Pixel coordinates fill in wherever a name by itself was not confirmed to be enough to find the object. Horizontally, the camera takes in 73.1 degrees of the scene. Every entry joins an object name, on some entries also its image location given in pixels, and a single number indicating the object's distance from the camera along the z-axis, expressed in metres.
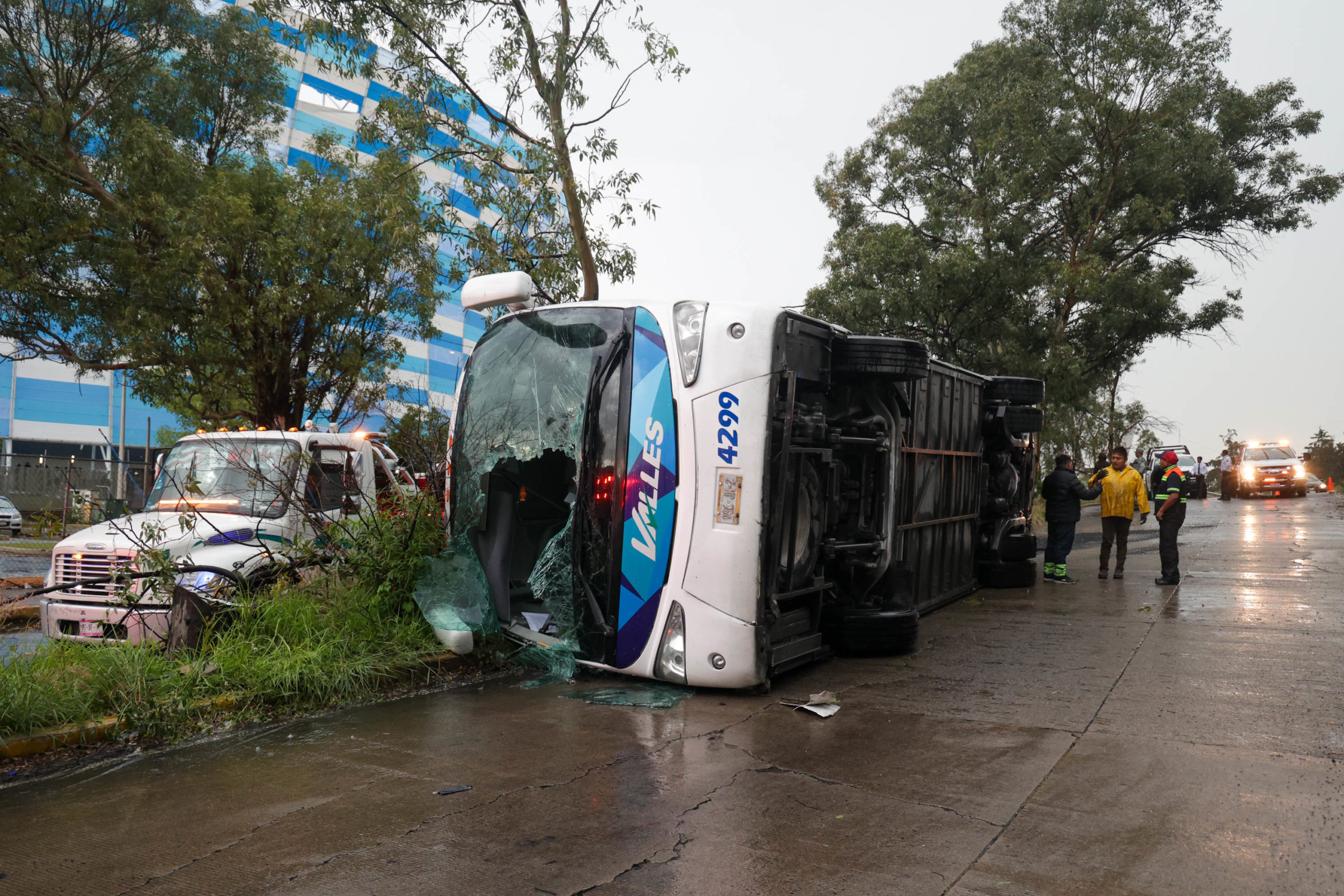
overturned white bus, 5.83
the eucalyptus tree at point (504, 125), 11.39
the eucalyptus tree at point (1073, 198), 21.42
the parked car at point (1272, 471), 32.81
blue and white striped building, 35.09
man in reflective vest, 11.55
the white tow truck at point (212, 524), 6.51
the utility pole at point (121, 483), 22.75
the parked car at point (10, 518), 21.00
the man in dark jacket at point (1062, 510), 11.91
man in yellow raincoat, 12.21
